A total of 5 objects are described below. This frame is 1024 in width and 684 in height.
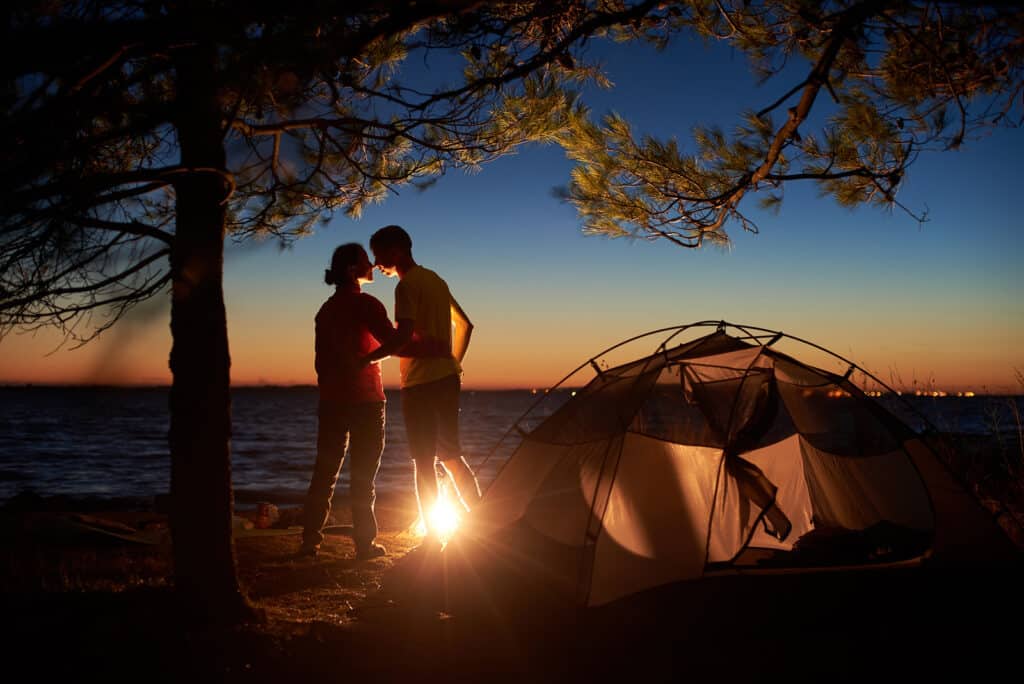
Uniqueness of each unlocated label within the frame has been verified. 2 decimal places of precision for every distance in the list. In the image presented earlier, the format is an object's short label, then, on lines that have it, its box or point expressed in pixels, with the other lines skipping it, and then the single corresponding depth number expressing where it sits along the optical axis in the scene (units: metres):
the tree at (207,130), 2.55
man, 4.45
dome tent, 4.13
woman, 4.67
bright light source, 4.52
